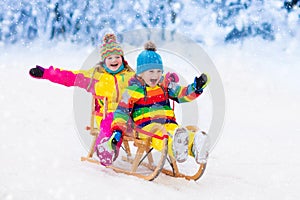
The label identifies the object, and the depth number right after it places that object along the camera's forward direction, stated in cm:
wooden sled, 351
